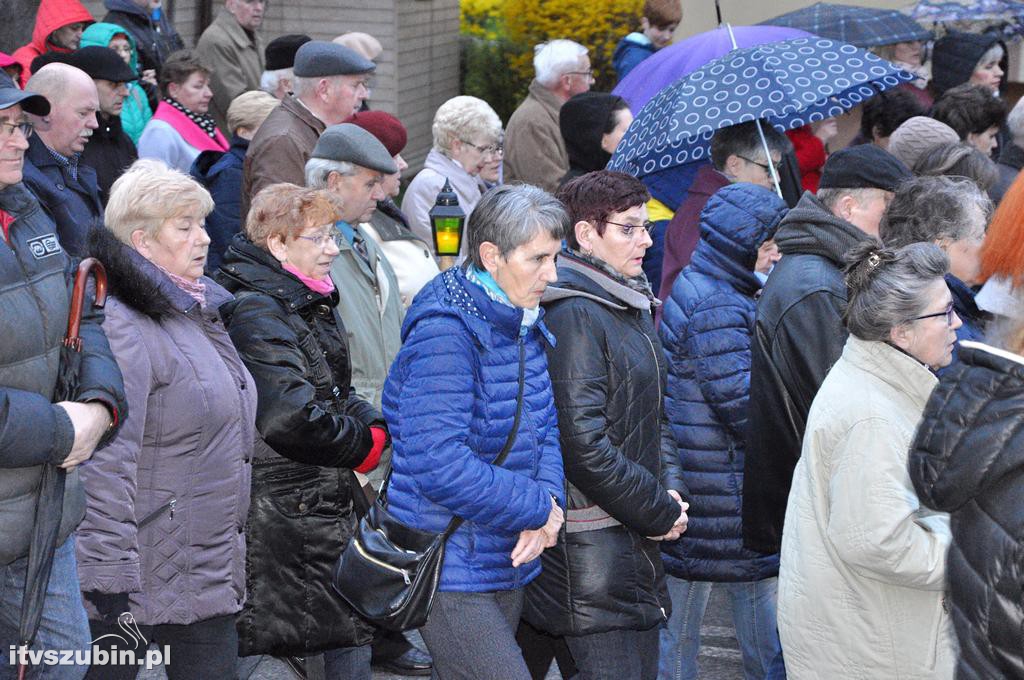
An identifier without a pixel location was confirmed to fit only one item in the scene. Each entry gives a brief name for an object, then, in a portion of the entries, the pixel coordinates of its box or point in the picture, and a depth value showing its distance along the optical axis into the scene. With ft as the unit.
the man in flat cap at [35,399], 25.04
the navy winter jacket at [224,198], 49.90
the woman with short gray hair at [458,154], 50.57
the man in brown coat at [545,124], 62.13
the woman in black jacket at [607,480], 29.99
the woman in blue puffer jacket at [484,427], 26.55
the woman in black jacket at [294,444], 31.86
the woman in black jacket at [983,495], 18.15
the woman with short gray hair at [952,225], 33.71
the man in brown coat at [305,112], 45.03
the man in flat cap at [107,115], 52.01
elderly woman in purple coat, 28.02
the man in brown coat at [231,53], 69.62
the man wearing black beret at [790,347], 31.91
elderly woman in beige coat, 24.67
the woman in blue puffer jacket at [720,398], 34.12
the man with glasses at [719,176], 41.70
